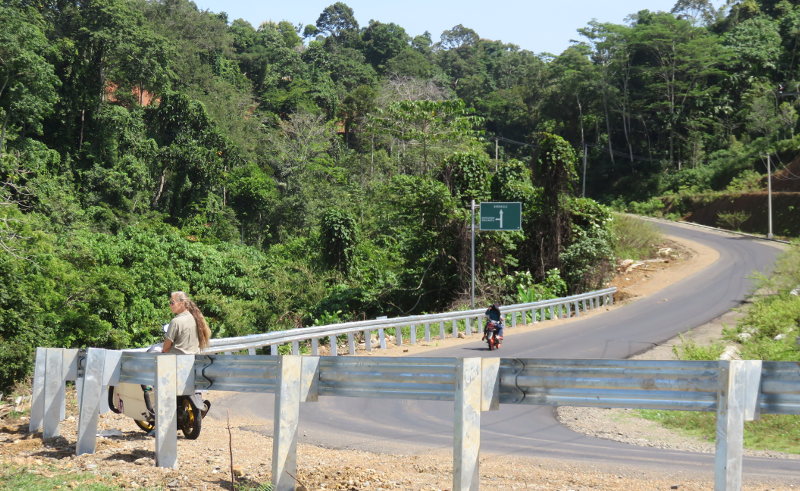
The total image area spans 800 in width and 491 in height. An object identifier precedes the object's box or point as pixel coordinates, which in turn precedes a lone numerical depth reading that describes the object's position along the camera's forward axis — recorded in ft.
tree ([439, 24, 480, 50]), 547.78
